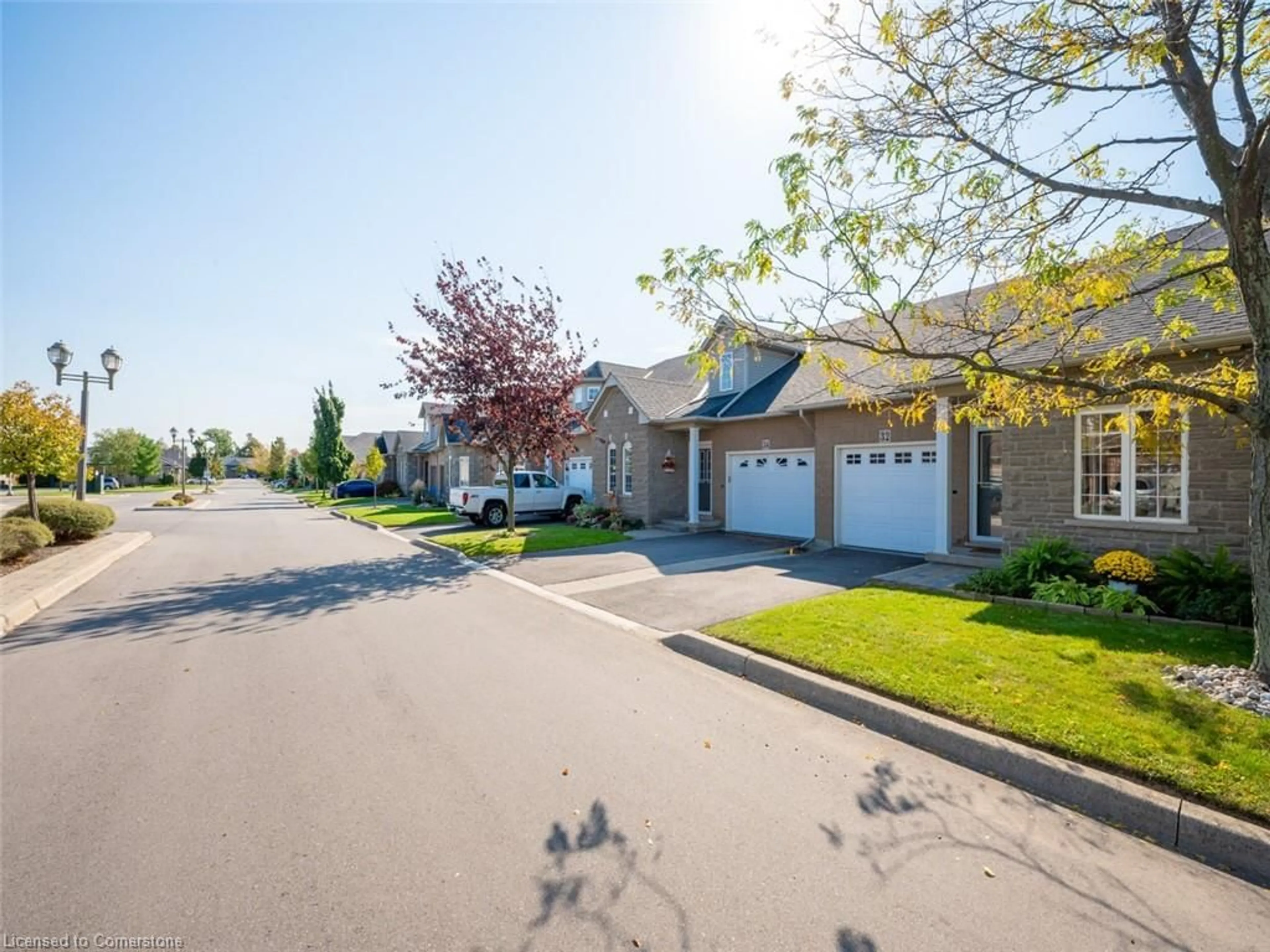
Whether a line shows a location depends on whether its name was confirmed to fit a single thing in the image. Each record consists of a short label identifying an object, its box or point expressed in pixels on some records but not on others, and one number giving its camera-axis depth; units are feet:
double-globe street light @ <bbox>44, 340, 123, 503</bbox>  48.29
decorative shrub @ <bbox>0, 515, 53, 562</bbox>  38.32
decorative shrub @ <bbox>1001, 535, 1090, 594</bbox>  27.43
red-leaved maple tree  51.31
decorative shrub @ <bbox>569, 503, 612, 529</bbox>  62.95
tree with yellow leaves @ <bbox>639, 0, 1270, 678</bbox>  16.20
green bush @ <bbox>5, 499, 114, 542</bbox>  47.44
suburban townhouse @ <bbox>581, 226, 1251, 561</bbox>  26.12
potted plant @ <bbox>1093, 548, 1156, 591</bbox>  25.18
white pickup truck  63.10
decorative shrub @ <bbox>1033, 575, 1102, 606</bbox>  24.63
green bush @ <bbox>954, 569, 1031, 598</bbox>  26.84
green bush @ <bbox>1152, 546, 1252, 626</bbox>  21.95
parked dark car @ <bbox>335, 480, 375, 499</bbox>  139.54
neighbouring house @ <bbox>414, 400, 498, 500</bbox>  96.63
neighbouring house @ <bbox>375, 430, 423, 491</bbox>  131.34
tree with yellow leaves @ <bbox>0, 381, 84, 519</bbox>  42.34
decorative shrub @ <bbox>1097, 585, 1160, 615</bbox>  23.30
